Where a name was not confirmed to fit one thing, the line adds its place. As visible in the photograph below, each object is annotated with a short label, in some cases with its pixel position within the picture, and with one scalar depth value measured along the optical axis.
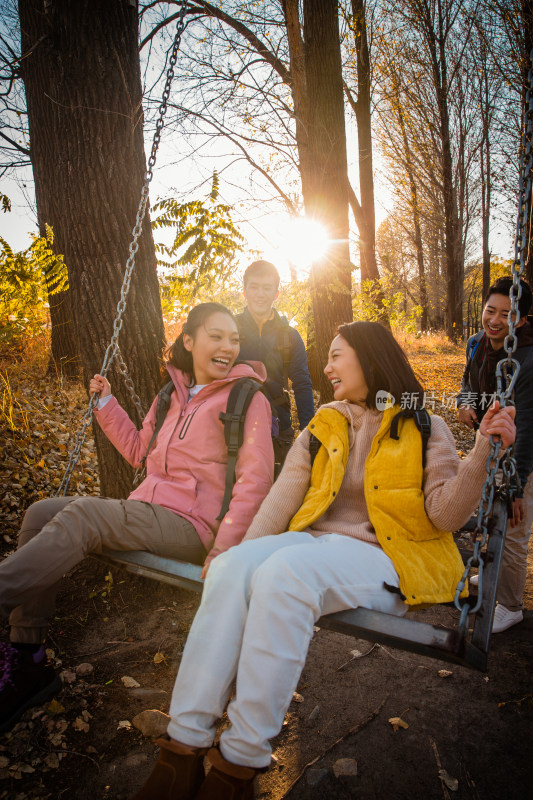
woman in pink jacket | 2.08
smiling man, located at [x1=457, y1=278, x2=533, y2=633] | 2.85
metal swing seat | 1.60
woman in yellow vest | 1.52
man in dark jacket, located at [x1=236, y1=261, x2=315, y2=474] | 3.91
